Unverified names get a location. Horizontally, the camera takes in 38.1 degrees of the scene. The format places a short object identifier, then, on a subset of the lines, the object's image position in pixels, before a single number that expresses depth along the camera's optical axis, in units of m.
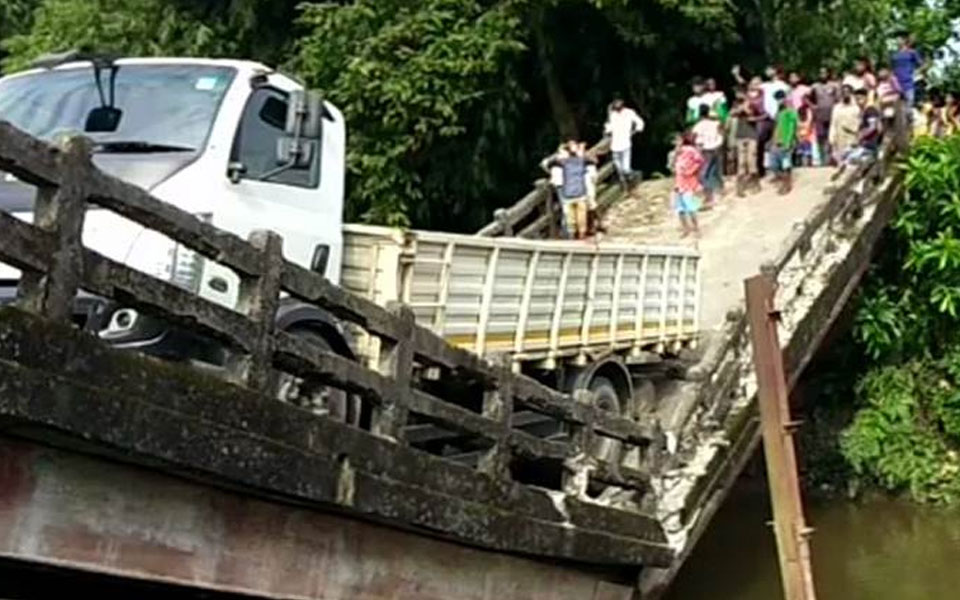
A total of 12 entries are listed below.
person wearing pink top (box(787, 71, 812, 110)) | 19.00
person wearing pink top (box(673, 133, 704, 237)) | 17.09
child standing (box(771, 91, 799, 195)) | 18.84
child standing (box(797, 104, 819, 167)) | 19.55
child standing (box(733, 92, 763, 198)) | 19.23
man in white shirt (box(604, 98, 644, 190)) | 19.20
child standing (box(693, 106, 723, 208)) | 18.39
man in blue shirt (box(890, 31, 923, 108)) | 20.14
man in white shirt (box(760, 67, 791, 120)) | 19.22
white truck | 6.51
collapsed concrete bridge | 5.18
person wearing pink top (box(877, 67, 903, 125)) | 18.61
